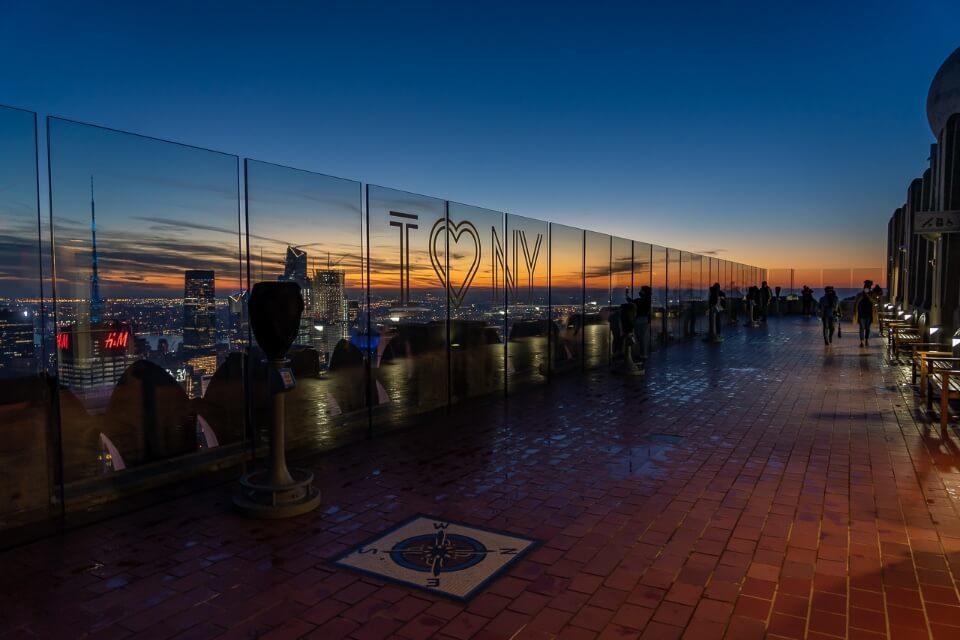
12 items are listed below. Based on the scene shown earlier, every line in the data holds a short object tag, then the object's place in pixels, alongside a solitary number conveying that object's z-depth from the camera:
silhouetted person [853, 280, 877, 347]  16.88
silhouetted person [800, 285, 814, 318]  34.76
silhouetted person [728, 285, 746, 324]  27.58
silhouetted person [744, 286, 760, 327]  25.56
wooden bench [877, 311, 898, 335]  17.95
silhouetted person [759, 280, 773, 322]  27.63
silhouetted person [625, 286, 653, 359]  13.89
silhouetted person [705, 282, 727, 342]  18.38
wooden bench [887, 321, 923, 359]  13.41
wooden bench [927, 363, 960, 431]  6.77
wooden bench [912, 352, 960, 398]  8.26
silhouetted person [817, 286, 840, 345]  17.81
